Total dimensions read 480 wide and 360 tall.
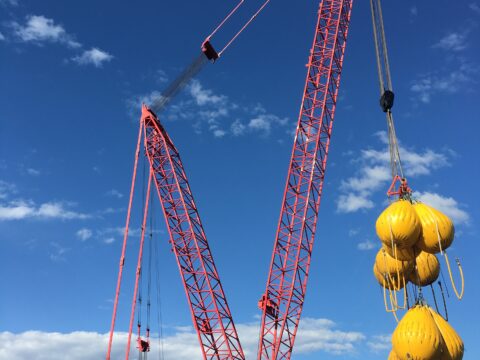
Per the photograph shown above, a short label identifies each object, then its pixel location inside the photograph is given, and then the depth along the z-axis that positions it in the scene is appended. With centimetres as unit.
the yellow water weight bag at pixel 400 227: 1409
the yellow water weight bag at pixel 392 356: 1502
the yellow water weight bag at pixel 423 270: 1564
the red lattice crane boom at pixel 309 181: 4938
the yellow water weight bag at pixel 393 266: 1537
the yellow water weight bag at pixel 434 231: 1407
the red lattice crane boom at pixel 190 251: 4709
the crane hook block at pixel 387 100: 2050
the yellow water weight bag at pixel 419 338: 1330
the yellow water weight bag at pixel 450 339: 1368
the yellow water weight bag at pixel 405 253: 1483
